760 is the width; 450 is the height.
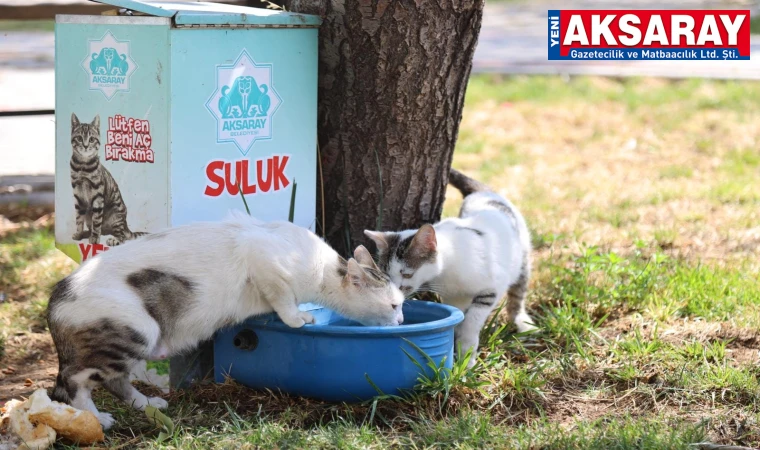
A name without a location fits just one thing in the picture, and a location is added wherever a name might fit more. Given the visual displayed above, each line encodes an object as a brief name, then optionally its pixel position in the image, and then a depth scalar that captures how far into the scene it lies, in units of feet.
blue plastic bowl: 11.16
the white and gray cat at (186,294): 10.68
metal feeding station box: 11.63
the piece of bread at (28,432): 10.01
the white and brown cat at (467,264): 12.96
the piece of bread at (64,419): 10.07
